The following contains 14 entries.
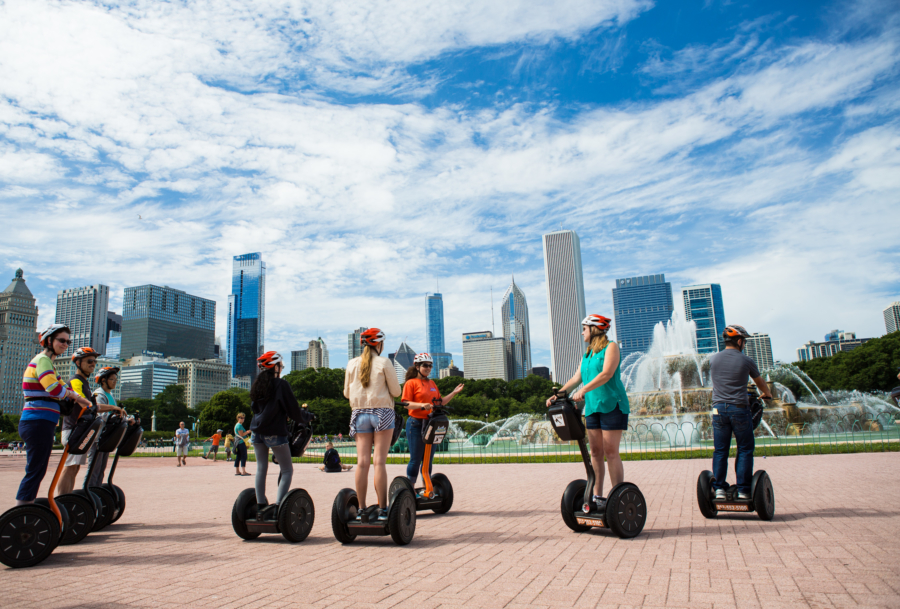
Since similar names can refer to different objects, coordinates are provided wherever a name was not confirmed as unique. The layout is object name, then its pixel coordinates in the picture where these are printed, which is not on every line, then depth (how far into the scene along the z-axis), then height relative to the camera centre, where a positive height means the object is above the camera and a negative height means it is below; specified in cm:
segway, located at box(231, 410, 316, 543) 558 -90
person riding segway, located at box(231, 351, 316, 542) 566 -37
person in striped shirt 526 +12
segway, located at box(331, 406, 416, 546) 531 -93
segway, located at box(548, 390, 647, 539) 532 -86
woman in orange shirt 729 +18
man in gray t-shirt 619 -8
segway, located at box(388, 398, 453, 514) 675 -79
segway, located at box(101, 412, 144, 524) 681 -25
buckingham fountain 2477 -33
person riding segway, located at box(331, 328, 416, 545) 541 -30
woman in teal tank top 559 +3
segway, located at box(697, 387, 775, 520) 605 -97
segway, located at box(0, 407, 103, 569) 479 -86
